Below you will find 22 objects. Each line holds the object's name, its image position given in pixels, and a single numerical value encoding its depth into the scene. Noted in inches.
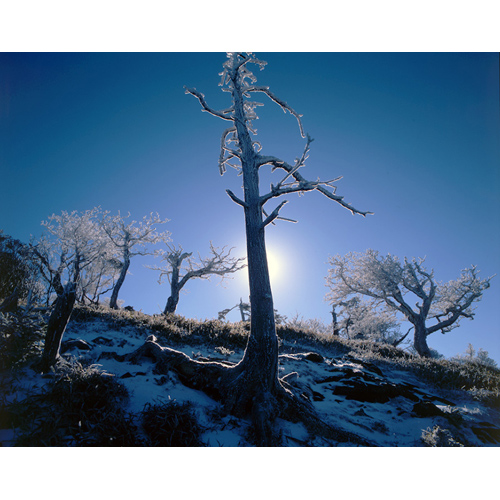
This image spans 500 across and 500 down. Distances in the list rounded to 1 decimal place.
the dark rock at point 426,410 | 247.0
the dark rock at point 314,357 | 377.1
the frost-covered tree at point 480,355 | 1455.5
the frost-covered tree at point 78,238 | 936.9
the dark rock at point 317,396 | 263.3
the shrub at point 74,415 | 146.6
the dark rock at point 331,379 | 309.0
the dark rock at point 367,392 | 279.4
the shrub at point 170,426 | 158.7
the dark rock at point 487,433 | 227.1
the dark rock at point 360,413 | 242.0
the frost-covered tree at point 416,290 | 809.5
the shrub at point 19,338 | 191.2
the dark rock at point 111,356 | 249.4
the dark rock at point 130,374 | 218.0
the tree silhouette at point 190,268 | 886.1
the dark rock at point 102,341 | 285.9
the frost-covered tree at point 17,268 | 364.2
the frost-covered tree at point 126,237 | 991.6
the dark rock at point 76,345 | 248.7
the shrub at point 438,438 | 193.6
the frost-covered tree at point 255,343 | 201.3
